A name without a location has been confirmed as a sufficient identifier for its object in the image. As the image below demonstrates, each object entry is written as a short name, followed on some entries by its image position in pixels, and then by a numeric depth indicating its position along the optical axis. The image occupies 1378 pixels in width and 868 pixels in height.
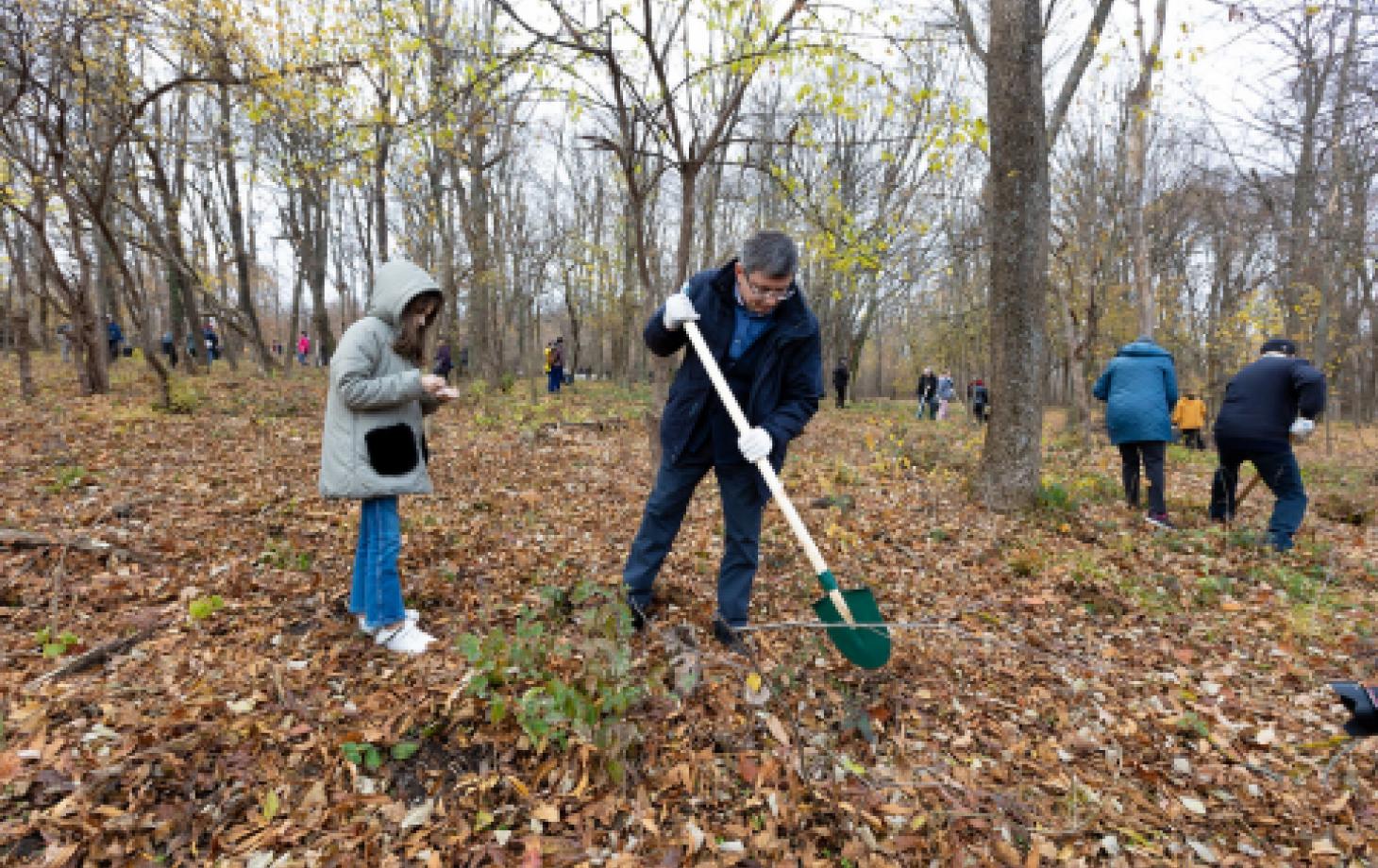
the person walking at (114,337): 16.75
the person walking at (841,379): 20.28
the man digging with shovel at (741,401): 2.89
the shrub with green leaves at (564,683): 2.31
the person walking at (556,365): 17.23
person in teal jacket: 5.50
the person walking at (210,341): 19.84
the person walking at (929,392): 19.69
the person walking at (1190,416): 12.24
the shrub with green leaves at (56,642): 2.83
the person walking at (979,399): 17.41
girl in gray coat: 2.78
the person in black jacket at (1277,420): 4.86
